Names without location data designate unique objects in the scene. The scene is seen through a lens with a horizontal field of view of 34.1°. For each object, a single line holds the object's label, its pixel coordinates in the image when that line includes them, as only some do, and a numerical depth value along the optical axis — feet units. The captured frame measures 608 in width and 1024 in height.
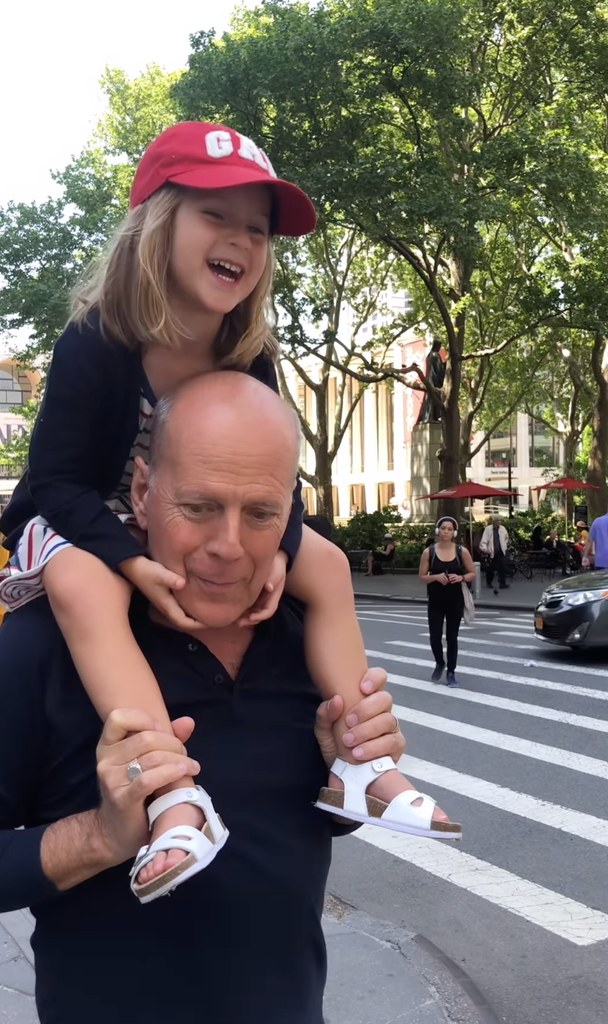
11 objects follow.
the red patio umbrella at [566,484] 103.19
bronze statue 86.43
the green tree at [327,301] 76.89
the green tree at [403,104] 60.75
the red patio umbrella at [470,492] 82.94
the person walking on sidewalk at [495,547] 81.10
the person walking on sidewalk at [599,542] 42.78
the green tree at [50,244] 81.10
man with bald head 4.80
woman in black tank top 36.99
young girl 5.20
